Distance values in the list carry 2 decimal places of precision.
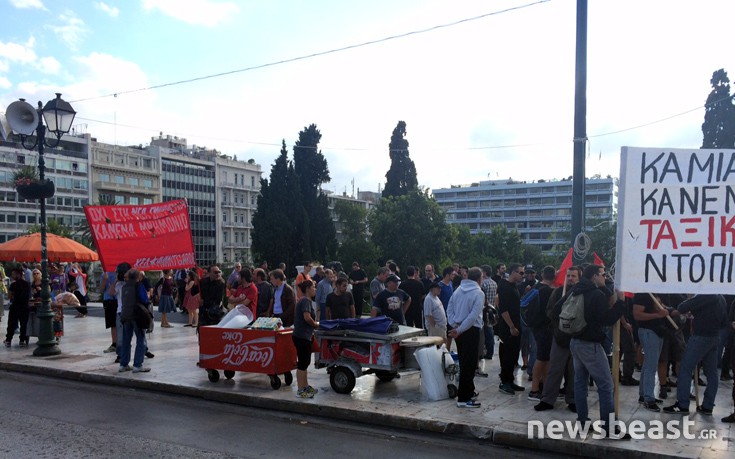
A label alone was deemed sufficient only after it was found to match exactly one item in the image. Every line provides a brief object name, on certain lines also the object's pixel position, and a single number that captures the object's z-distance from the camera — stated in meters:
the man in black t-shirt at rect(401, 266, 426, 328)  12.49
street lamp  13.10
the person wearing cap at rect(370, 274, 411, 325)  10.40
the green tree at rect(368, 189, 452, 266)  63.72
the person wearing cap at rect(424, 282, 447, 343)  10.87
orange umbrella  16.88
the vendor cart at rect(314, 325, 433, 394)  9.00
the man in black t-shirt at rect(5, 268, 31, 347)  14.46
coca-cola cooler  9.57
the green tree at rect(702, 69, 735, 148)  42.19
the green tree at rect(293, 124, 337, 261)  65.88
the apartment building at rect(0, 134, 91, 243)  89.94
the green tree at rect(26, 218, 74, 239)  76.56
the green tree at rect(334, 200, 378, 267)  71.31
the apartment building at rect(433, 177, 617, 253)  143.50
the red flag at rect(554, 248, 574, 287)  10.09
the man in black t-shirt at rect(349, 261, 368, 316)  15.34
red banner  12.48
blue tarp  9.12
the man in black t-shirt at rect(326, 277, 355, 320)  10.84
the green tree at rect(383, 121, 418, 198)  69.94
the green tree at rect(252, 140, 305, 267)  63.00
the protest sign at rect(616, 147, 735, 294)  7.07
